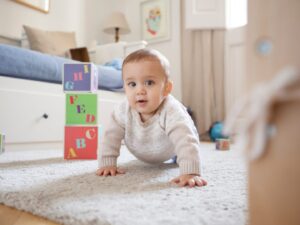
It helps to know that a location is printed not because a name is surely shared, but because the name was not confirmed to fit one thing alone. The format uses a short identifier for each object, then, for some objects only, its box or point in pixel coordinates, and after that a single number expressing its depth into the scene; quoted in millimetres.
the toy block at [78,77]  1224
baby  829
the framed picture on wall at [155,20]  2902
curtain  2557
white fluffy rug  453
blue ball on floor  2301
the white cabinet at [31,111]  1348
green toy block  1217
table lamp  2869
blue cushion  1344
